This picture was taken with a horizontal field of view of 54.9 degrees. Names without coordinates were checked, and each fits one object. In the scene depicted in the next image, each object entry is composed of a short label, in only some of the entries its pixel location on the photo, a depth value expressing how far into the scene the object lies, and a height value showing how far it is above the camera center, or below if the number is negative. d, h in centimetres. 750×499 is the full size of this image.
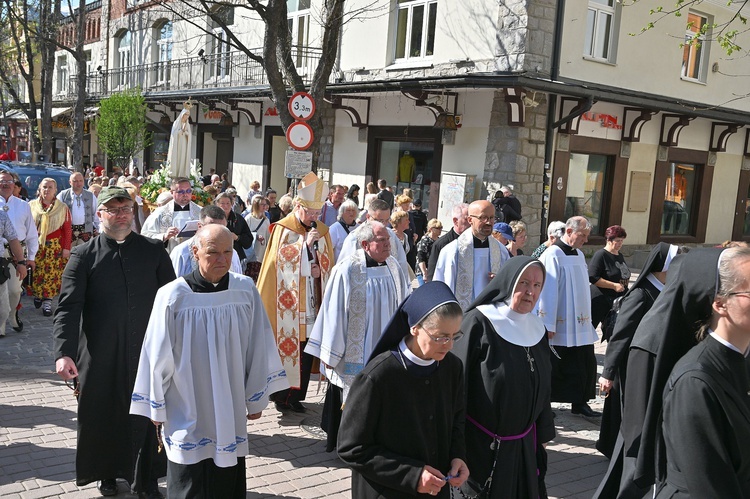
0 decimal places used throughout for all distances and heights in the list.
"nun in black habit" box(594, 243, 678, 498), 526 -88
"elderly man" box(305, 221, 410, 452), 539 -105
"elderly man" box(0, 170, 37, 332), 888 -88
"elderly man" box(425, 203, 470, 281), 753 -57
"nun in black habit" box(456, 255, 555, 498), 373 -105
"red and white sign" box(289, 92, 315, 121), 1107 +97
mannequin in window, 1773 +23
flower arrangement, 1011 -39
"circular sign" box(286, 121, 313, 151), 1102 +52
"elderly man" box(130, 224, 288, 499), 366 -108
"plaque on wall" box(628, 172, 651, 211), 1791 +4
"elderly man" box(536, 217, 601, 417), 692 -122
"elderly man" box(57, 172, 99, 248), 1107 -82
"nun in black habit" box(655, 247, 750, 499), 258 -76
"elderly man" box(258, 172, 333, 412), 673 -109
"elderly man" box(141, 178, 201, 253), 786 -61
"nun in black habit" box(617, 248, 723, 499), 294 -52
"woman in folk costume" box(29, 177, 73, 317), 1009 -123
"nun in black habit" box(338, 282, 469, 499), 311 -102
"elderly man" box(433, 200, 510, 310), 679 -77
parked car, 1549 -51
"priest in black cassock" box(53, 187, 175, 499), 463 -126
